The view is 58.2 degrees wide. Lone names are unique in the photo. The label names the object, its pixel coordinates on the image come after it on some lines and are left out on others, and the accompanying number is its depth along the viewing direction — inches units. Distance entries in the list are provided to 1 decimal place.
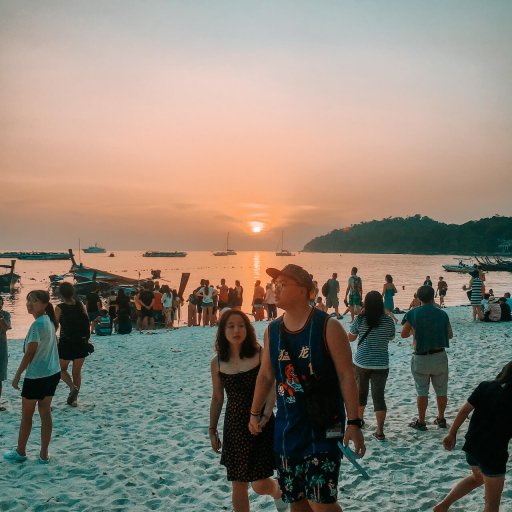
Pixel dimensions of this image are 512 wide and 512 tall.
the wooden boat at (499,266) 3416.8
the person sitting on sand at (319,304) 737.6
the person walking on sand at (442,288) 1026.1
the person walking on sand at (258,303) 844.0
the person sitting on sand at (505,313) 692.7
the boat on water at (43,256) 7175.2
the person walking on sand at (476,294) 677.3
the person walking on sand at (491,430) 122.8
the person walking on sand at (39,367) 207.6
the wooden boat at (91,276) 1865.5
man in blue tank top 111.6
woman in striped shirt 236.2
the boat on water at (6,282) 2192.4
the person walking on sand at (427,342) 243.6
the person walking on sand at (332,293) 747.4
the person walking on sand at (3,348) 277.9
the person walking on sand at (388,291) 636.7
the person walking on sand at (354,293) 657.7
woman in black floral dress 141.6
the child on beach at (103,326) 661.9
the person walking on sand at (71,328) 280.2
